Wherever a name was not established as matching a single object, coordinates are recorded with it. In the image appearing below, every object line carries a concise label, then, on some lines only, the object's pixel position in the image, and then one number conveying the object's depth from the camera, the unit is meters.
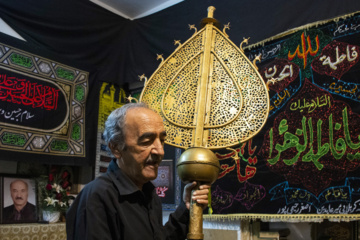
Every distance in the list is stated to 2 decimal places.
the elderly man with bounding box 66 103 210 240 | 1.01
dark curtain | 2.54
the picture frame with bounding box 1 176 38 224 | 2.71
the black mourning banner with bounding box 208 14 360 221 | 2.12
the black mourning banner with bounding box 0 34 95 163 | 2.65
